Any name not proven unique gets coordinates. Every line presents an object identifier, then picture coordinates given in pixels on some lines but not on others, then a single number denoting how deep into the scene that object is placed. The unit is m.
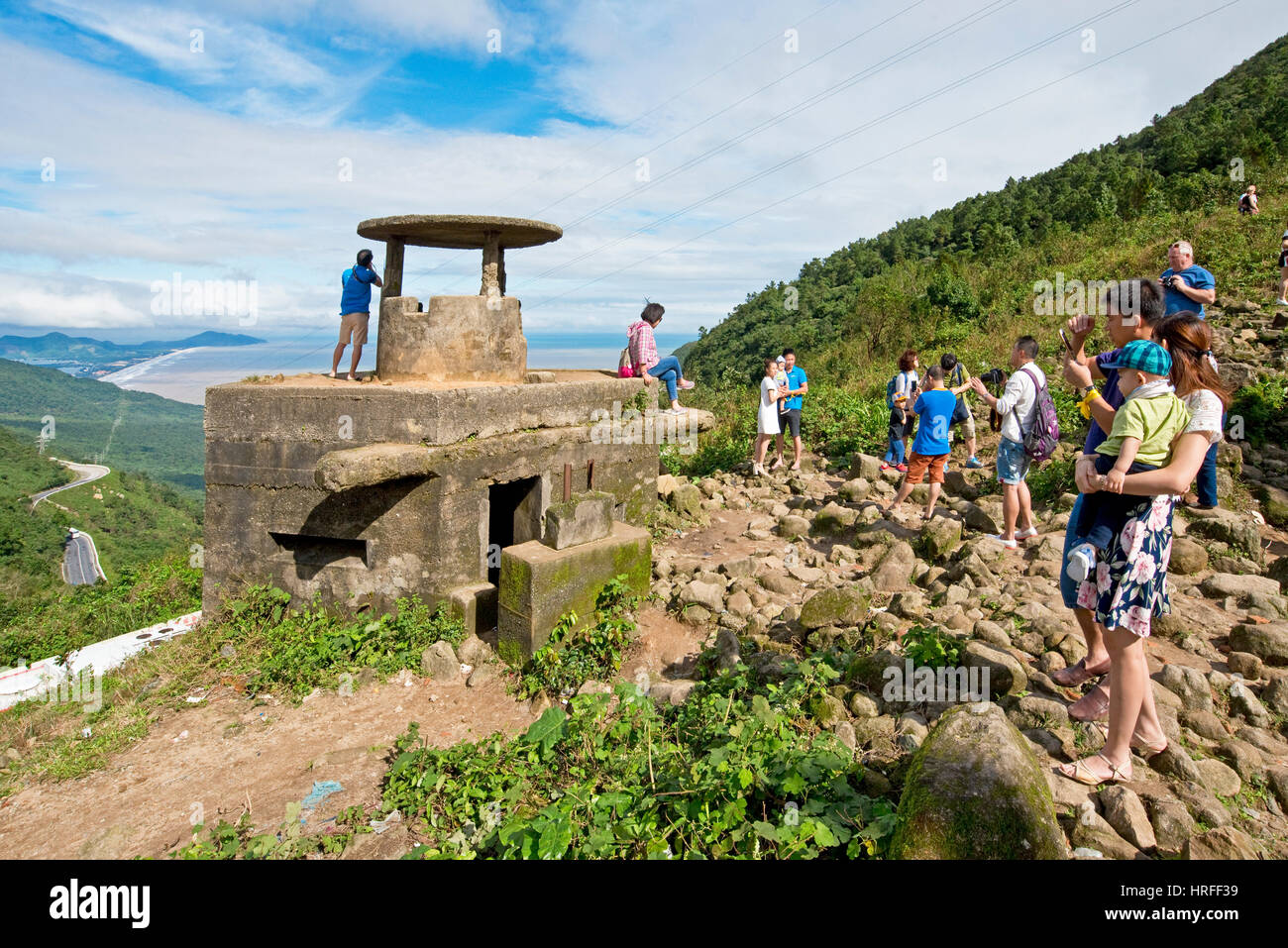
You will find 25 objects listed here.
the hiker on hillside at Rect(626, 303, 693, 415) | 9.44
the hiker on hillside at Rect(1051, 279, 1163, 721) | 3.62
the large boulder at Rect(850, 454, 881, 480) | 9.06
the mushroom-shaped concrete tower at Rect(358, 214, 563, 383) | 7.41
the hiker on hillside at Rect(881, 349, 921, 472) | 8.50
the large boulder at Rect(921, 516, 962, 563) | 6.59
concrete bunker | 6.09
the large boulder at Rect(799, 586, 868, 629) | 5.16
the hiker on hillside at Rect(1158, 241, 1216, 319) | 5.93
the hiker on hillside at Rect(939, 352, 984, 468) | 8.55
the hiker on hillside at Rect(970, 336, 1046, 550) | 6.01
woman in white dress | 9.43
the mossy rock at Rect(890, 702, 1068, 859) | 2.38
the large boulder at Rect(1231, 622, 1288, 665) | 4.08
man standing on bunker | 8.09
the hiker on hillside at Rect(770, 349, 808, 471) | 9.71
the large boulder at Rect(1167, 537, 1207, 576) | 5.49
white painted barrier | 6.59
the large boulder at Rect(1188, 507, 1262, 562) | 5.65
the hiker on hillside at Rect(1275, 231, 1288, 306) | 9.77
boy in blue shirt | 6.98
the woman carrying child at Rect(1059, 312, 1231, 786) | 3.00
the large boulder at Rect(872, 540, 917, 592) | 6.09
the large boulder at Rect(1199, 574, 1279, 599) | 4.96
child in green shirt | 3.09
